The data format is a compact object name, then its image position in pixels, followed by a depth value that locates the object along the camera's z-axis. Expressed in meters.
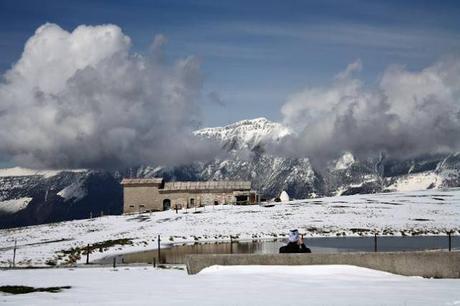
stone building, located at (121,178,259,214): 104.50
